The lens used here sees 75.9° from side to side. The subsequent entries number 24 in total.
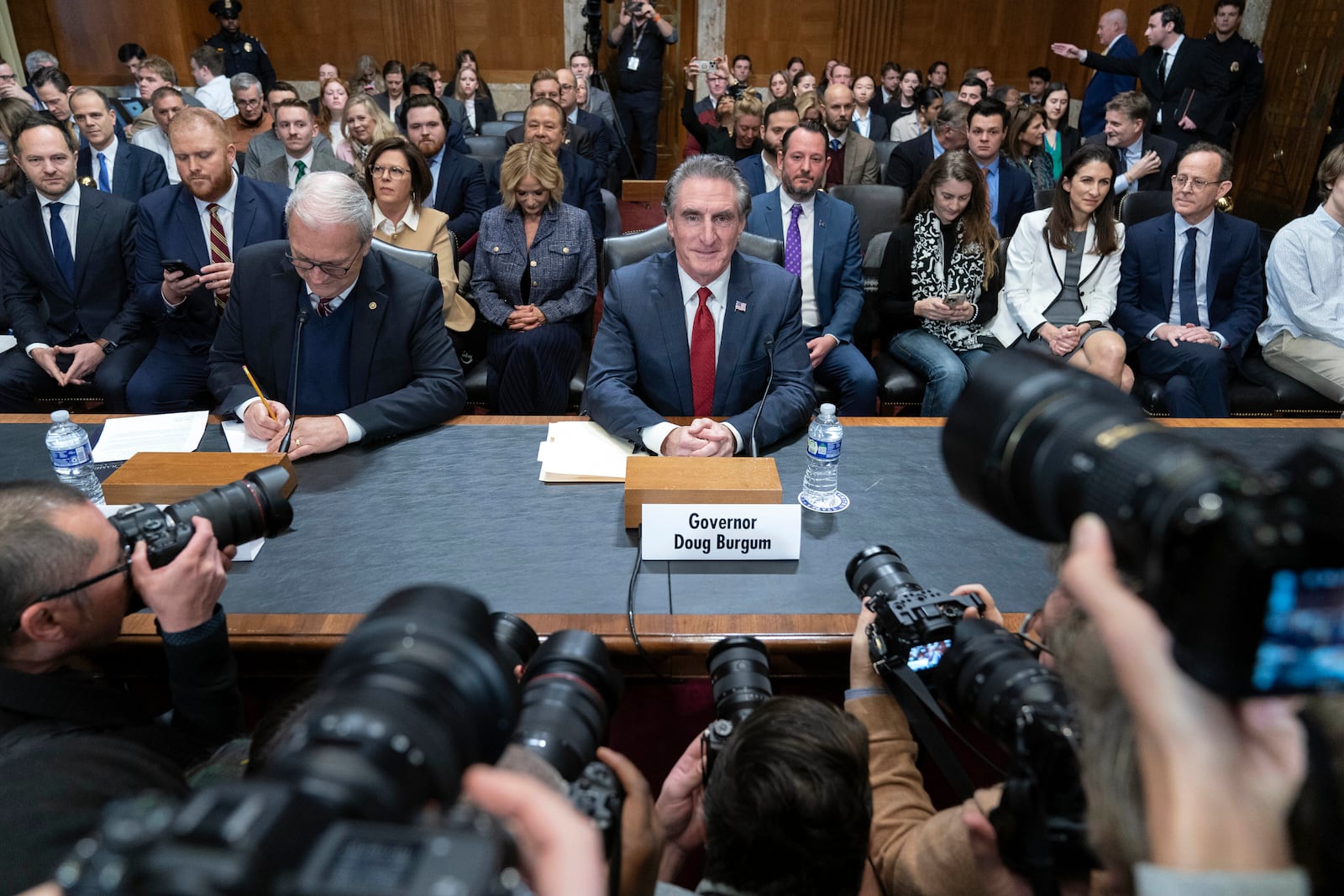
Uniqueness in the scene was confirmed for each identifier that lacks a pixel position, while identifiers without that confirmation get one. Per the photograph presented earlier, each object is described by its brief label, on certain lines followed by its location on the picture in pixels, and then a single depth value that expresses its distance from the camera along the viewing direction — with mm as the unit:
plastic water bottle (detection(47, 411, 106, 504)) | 1742
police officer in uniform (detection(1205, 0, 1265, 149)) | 5984
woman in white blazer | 3250
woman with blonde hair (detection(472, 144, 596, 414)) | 3350
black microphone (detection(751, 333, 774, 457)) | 2092
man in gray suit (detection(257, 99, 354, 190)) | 4289
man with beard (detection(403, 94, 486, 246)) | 4301
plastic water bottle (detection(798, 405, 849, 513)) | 1790
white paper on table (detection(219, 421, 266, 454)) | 1967
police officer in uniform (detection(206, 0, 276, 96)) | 7605
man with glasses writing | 2125
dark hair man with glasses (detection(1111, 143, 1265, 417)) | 3252
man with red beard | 2928
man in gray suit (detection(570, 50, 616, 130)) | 7258
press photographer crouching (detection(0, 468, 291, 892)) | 970
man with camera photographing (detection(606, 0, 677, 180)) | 7590
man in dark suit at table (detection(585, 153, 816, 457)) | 2299
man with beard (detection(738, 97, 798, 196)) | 4160
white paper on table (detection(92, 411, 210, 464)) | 1959
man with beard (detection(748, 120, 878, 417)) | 3369
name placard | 1594
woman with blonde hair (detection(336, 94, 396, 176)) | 4488
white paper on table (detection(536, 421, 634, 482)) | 1896
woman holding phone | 3246
